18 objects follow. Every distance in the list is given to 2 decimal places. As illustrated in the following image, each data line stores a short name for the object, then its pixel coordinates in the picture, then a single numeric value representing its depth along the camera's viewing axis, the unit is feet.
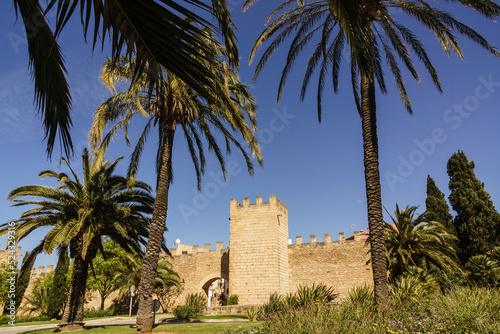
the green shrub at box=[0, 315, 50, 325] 67.37
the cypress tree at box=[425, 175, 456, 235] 77.56
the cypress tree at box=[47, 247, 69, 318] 77.05
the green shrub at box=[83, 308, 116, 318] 81.90
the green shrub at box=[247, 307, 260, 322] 43.19
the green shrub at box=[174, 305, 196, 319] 59.98
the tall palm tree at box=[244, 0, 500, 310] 27.17
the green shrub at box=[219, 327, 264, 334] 23.39
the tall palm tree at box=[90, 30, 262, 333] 32.07
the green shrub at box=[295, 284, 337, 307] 32.26
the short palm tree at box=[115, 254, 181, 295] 76.43
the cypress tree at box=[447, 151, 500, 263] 71.10
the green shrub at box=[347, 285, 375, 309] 29.40
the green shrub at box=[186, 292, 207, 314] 66.80
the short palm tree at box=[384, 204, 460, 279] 46.96
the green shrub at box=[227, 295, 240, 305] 67.62
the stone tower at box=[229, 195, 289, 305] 67.77
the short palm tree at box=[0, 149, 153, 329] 37.68
